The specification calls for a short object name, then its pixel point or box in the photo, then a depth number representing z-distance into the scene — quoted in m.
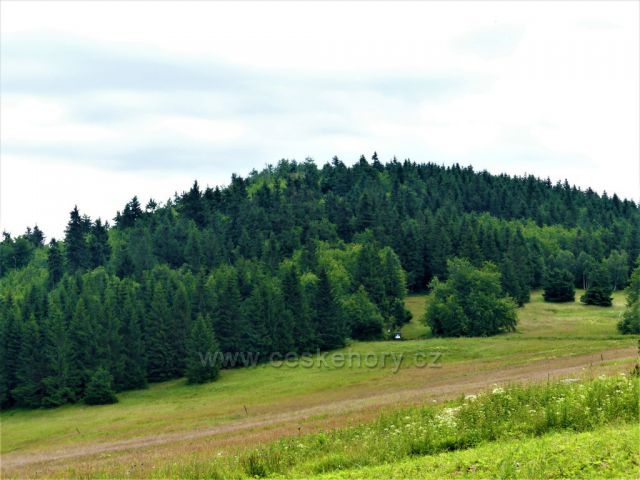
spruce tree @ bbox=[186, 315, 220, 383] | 86.31
